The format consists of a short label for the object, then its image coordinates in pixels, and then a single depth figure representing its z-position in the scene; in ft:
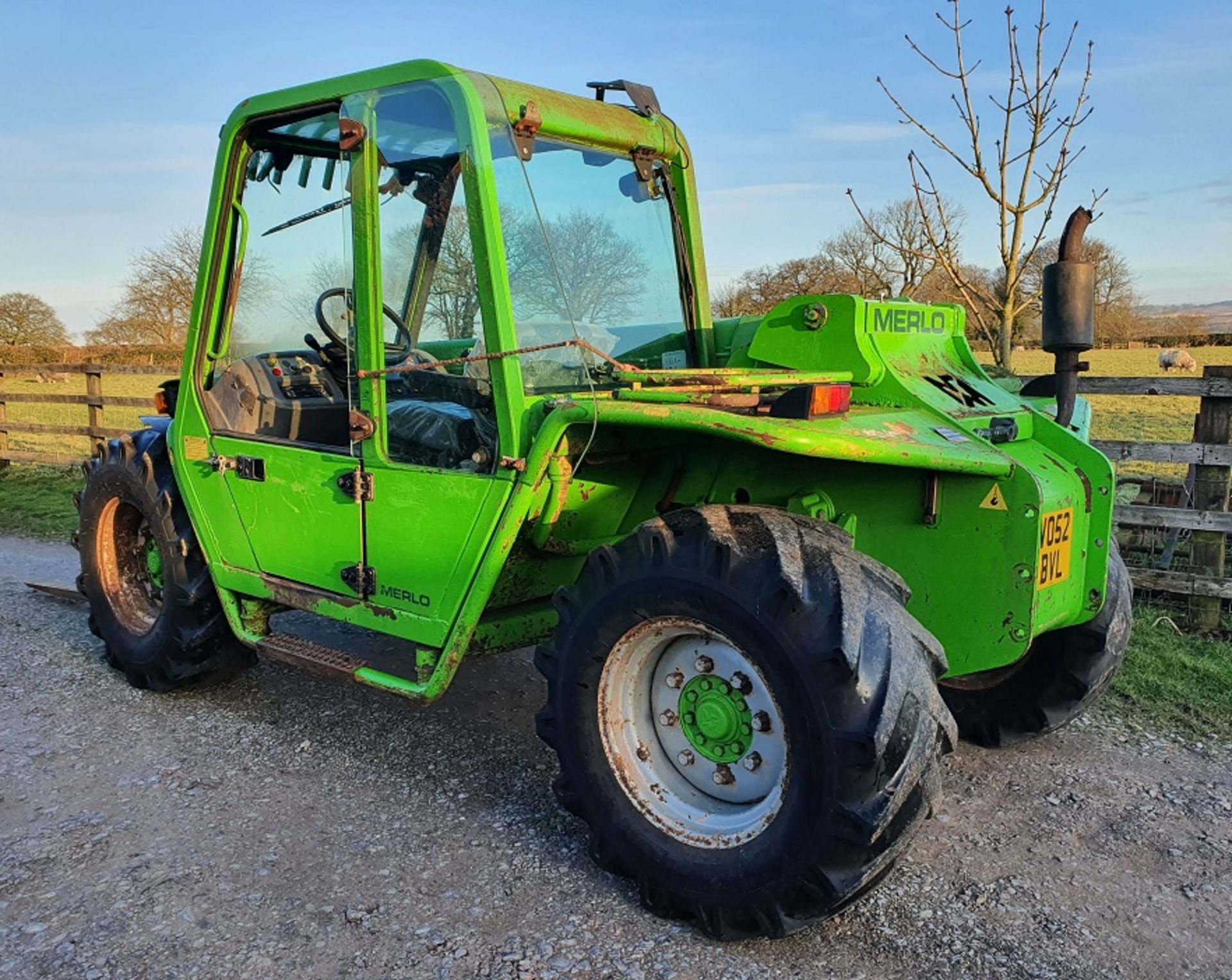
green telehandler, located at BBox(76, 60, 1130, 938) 9.14
